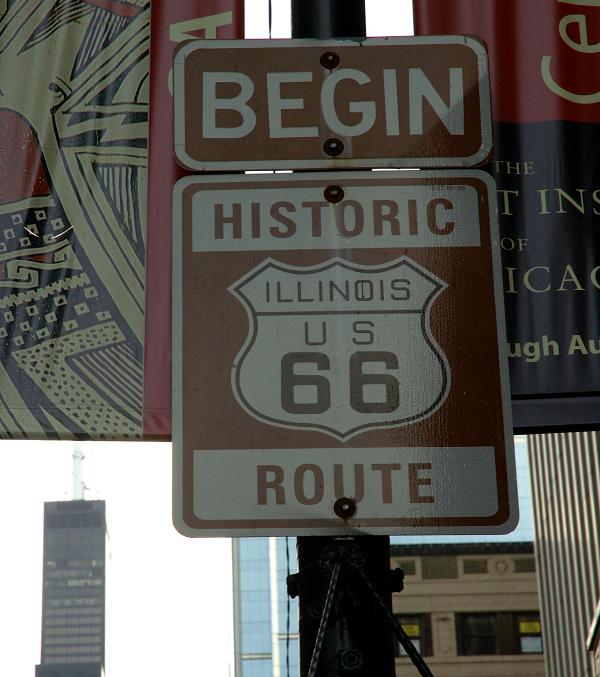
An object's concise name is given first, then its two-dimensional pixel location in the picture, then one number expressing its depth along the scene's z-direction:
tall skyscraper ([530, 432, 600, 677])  48.97
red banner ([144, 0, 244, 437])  6.46
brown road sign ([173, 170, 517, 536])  2.91
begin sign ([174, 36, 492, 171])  3.29
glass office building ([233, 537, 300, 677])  129.38
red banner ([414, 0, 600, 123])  6.80
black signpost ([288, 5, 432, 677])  2.85
